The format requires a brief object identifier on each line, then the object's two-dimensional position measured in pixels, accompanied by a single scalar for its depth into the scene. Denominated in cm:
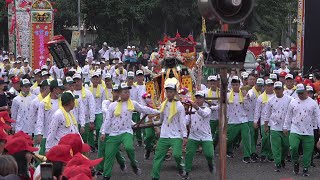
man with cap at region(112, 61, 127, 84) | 2422
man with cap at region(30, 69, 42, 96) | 1620
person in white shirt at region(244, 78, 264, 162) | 1539
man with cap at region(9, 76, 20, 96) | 1590
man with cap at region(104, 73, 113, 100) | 1656
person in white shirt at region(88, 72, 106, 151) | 1592
